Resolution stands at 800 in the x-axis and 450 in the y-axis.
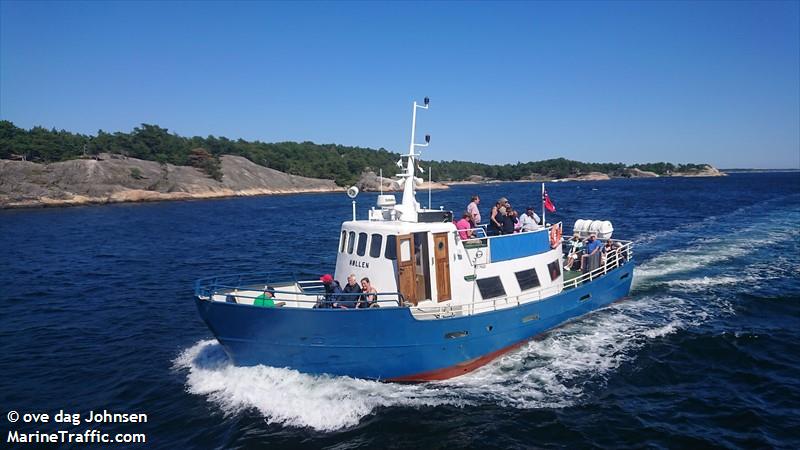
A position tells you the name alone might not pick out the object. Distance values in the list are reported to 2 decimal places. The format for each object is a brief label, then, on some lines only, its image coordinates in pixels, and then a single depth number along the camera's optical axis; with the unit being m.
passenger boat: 10.97
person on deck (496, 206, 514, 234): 15.32
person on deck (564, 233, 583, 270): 19.55
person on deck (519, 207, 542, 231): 16.41
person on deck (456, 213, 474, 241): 13.90
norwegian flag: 16.81
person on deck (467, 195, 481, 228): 14.74
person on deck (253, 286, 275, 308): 11.73
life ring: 16.31
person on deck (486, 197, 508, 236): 15.30
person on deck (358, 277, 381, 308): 11.48
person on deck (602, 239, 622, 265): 18.58
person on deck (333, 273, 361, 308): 11.50
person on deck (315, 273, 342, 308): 11.86
